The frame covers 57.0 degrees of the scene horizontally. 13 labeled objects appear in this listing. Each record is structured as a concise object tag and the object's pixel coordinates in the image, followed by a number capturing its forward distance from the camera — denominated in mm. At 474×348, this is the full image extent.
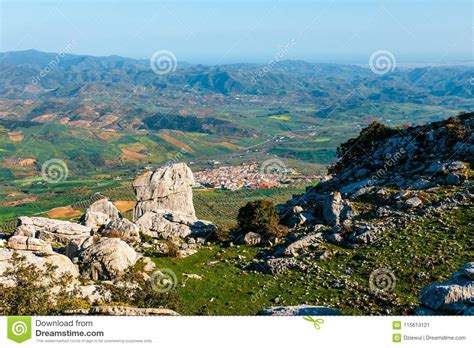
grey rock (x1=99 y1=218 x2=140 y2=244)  34375
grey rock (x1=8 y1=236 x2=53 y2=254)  28344
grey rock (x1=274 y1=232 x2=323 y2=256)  29131
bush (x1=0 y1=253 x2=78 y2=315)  17344
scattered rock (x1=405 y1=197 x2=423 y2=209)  31778
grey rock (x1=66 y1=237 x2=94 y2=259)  29169
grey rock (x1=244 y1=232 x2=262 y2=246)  33844
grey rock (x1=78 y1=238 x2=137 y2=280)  26578
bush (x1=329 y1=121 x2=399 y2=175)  48094
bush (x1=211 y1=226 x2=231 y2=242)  35438
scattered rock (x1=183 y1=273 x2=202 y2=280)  27867
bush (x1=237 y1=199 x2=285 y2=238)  33938
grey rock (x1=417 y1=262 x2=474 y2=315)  16016
